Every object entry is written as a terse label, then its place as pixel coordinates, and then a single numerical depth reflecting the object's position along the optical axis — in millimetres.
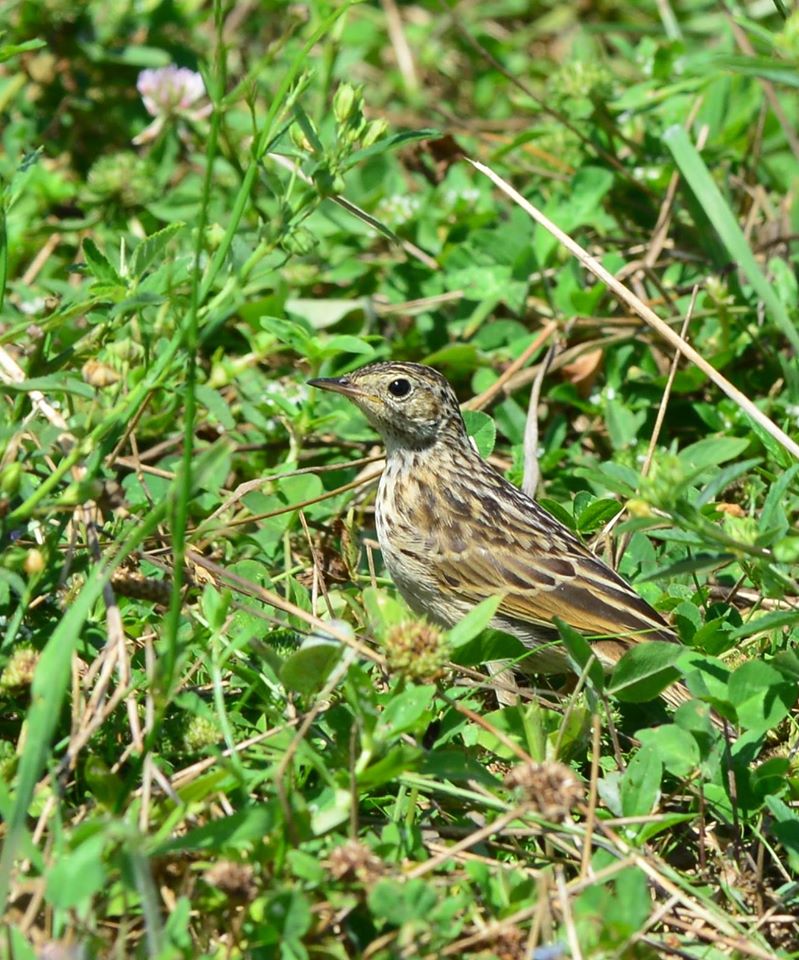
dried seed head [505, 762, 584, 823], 6656
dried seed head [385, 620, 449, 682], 6887
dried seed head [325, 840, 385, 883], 6473
